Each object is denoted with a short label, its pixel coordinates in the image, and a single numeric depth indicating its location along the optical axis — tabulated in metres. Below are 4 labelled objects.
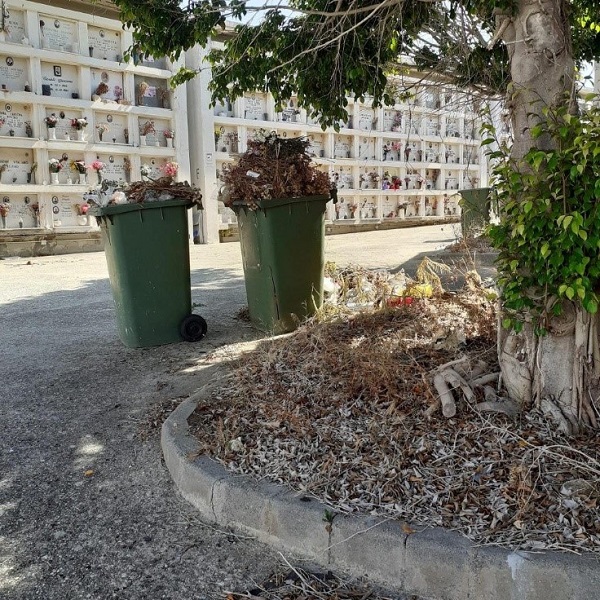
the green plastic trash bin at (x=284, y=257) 5.08
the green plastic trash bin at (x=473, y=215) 10.01
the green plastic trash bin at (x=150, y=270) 4.90
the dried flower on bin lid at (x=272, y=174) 5.07
